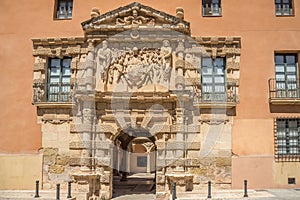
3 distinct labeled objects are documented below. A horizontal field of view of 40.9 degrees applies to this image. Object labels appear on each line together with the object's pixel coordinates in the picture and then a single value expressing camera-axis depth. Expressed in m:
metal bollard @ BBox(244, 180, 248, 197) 11.86
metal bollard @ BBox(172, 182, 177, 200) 11.42
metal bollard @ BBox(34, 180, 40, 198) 12.34
